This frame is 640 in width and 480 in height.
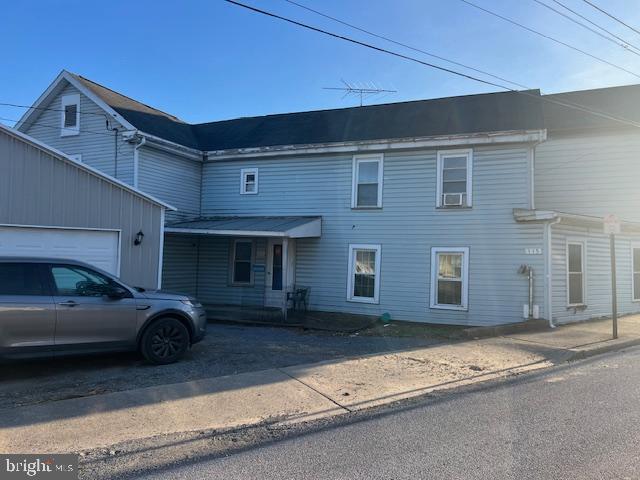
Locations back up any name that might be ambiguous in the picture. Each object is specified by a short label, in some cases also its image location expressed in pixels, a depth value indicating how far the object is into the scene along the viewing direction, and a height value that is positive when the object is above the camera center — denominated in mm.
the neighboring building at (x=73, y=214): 10453 +996
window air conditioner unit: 13992 +1900
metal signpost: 11031 +958
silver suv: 6723 -767
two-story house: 13500 +2110
